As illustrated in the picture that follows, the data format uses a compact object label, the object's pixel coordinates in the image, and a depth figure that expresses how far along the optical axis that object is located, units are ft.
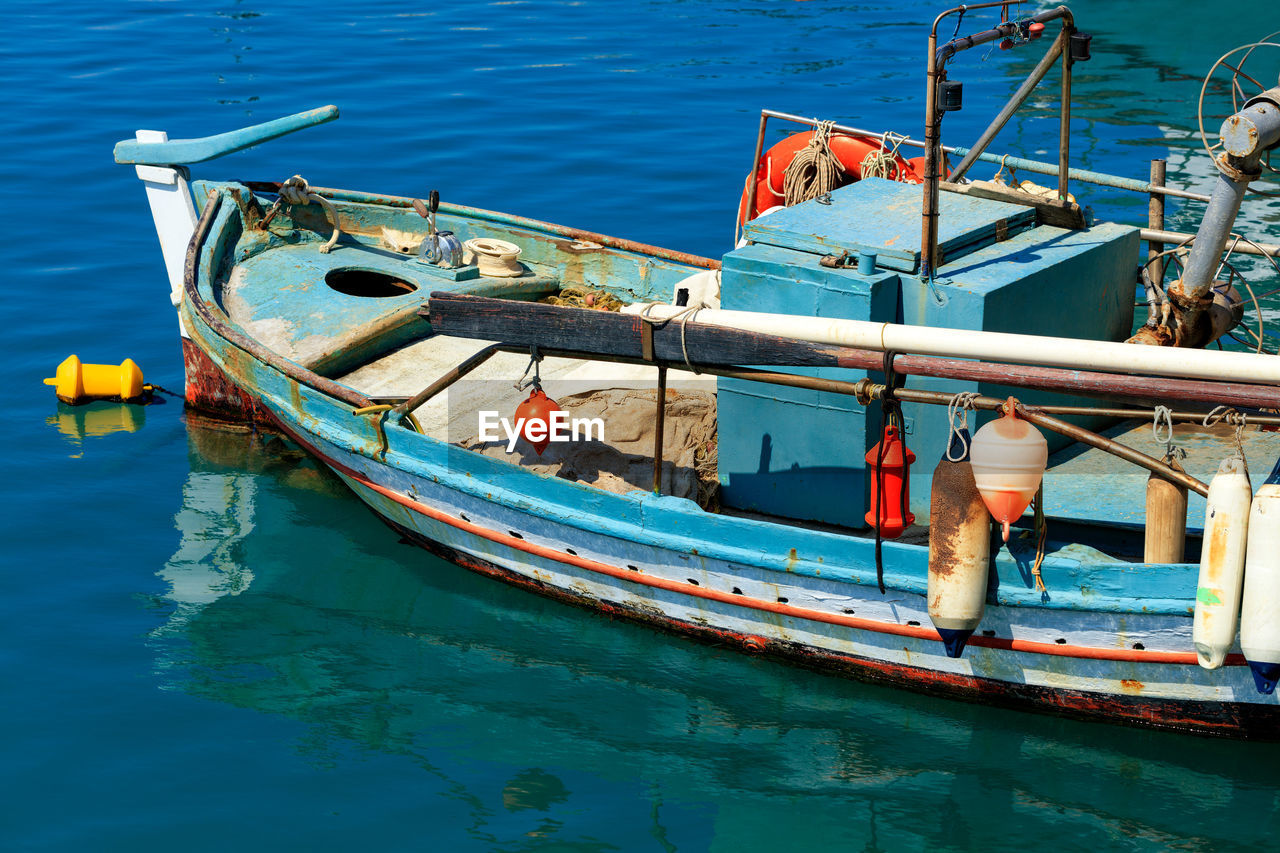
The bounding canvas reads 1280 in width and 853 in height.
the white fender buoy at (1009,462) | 19.57
